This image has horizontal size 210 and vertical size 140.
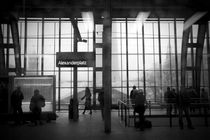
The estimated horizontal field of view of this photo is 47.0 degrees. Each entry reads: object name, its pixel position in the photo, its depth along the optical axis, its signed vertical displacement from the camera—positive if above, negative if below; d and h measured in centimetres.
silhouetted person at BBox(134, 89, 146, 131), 832 -96
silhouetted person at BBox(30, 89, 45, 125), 952 -111
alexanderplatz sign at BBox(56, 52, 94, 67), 1078 +77
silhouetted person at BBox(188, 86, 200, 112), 1013 -113
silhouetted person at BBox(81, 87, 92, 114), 1413 -134
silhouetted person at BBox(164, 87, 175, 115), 1163 -102
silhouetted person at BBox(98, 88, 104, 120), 1176 -107
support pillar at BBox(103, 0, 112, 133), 780 +50
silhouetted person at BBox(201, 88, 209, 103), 1512 -115
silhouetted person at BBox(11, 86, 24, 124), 943 -100
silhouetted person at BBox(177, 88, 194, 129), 853 -89
